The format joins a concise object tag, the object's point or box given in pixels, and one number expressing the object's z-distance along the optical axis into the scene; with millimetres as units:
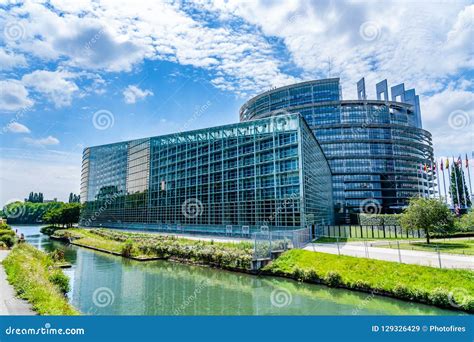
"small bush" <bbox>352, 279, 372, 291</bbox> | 18348
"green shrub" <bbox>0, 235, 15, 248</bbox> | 34766
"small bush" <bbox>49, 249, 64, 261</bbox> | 29934
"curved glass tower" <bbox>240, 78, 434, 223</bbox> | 89812
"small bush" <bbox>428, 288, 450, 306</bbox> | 15338
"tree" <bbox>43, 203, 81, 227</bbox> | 77688
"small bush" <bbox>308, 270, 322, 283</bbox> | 20719
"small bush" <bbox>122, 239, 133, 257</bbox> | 34075
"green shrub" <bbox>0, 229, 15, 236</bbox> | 37081
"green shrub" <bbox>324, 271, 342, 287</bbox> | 19647
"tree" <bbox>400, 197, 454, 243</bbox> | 28094
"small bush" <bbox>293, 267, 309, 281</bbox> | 21391
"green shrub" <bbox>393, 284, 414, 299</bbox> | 16656
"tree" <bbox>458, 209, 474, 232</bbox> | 32578
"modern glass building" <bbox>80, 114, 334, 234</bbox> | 38500
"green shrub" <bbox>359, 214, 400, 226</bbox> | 48056
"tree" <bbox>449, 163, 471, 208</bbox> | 89688
